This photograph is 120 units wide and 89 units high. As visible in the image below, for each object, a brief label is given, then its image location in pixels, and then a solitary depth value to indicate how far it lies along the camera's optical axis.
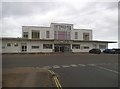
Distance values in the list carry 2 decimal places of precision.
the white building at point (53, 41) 26.04
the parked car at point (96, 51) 24.14
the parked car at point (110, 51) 25.22
